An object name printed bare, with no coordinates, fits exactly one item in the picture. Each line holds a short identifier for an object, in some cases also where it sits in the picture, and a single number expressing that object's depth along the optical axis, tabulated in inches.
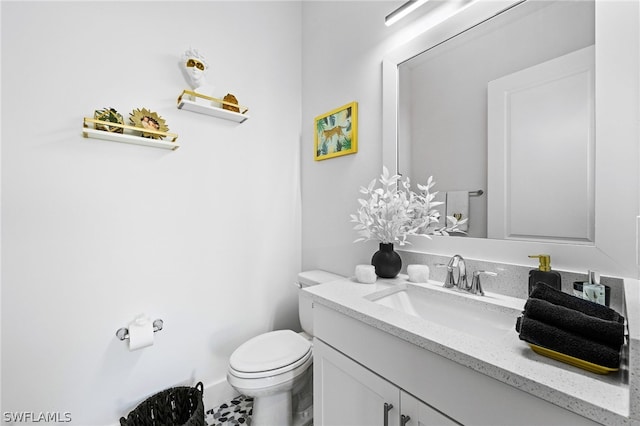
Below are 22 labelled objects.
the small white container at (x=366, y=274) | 47.7
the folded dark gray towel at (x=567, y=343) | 20.5
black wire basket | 51.2
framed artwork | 64.3
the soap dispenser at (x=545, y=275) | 34.2
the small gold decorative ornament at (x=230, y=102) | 65.2
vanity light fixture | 49.0
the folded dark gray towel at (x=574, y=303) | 24.4
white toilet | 50.0
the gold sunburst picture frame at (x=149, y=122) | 55.0
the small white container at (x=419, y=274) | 47.6
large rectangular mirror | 33.7
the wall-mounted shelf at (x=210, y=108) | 59.6
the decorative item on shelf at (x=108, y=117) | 51.5
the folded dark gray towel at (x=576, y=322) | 20.7
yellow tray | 20.8
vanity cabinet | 22.9
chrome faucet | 43.1
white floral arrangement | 49.4
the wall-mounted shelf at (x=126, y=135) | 50.1
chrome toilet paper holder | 54.0
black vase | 49.8
